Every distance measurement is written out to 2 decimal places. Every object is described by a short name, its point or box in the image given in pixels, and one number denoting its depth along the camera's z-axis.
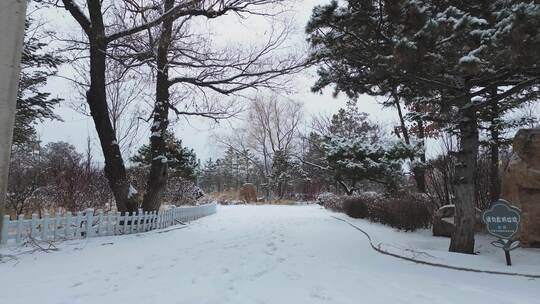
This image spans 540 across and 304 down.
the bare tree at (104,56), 9.07
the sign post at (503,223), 5.73
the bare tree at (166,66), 9.74
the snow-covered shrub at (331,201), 19.29
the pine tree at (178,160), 24.60
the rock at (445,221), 9.11
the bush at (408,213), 10.30
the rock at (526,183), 7.24
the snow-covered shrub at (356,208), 14.42
